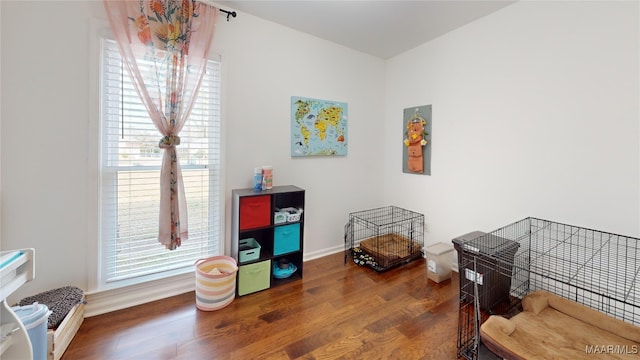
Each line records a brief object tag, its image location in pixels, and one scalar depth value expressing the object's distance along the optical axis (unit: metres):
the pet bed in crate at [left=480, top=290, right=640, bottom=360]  1.31
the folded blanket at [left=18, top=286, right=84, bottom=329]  1.54
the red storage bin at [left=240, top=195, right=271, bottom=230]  2.18
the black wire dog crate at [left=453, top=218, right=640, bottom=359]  1.67
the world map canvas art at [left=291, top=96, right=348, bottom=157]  2.71
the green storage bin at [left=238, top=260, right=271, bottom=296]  2.17
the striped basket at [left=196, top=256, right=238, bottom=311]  1.96
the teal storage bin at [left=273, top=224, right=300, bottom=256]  2.37
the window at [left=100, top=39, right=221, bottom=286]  1.89
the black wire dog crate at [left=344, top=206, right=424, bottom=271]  2.76
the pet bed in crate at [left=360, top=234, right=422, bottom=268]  2.70
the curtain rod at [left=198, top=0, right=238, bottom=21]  2.13
